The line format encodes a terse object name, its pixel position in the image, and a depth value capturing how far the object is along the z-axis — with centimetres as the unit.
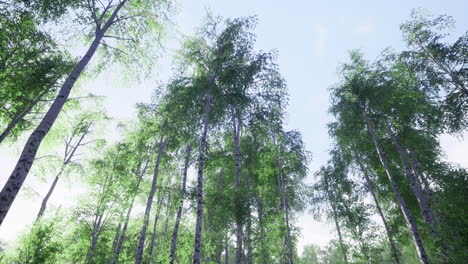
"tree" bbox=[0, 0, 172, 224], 472
